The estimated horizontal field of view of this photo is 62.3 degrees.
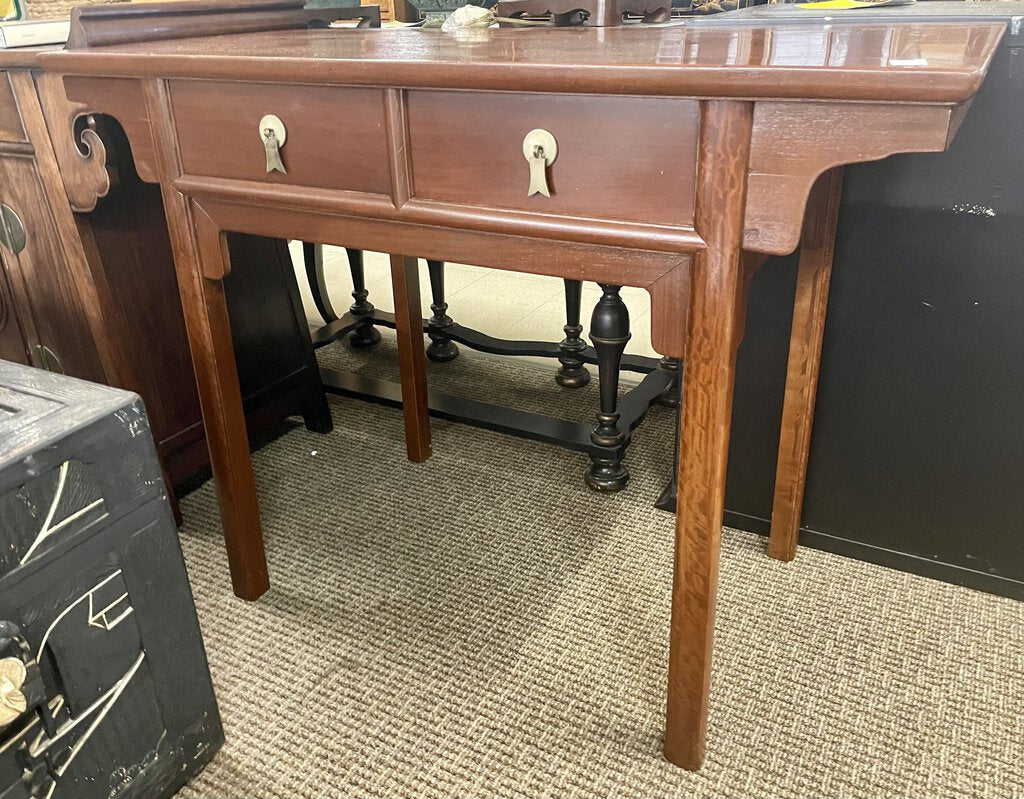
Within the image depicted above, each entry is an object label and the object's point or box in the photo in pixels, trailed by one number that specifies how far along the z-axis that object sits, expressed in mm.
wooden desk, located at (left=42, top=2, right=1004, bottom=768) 701
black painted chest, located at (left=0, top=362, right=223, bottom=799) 808
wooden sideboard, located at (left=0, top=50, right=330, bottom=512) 1240
